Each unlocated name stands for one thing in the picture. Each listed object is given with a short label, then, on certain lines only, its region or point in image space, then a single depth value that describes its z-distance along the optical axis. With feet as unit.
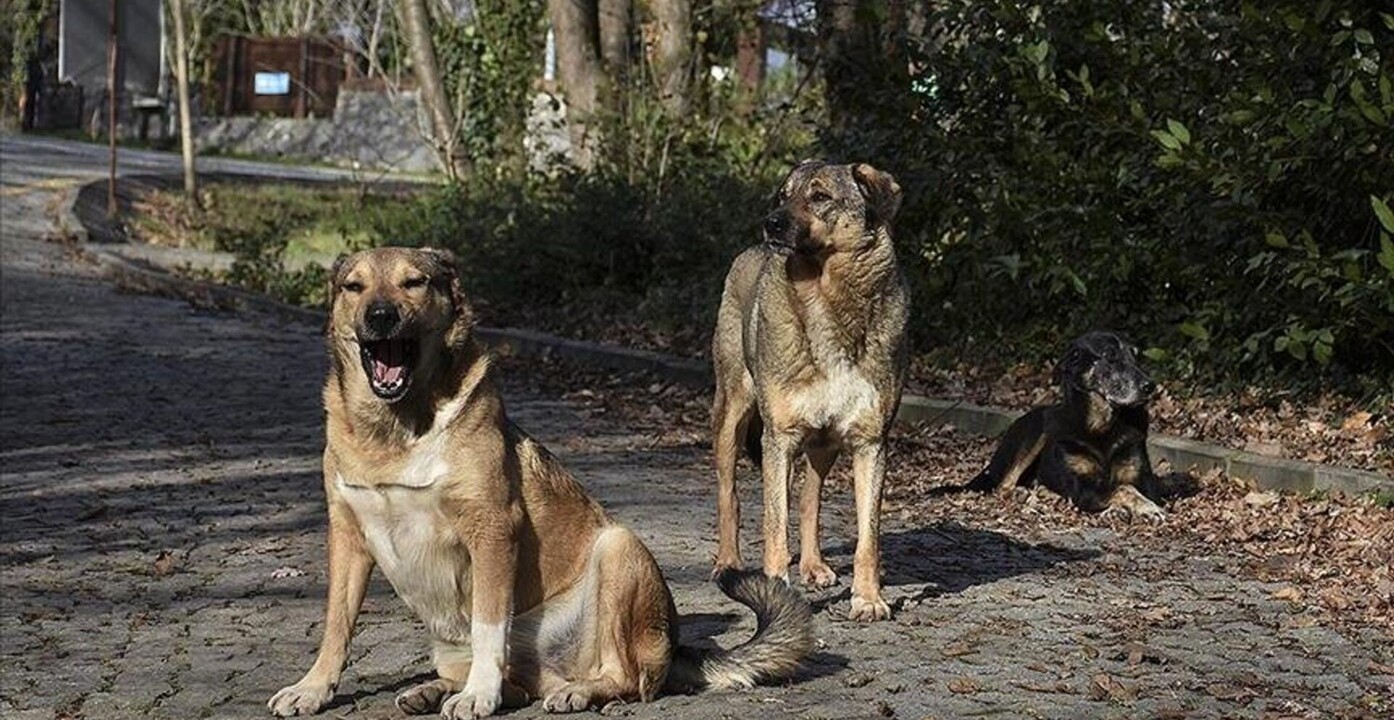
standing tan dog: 26.71
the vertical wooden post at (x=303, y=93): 195.00
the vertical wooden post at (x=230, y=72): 202.90
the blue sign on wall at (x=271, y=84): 202.90
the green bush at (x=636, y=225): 62.13
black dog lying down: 36.01
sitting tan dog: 20.97
